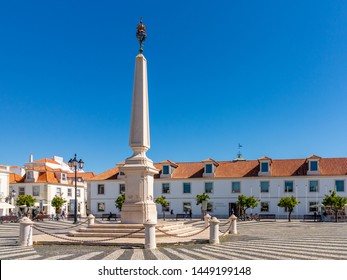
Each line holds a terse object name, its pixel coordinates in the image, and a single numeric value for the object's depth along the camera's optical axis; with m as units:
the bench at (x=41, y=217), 41.38
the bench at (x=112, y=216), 44.59
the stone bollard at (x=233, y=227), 22.84
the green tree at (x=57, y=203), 50.69
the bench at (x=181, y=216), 45.02
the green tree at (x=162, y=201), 46.53
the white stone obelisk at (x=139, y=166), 19.22
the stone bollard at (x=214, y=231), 17.03
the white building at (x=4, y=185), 49.28
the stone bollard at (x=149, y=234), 14.97
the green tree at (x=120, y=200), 42.42
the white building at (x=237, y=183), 46.03
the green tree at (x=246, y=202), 42.41
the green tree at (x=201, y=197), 47.00
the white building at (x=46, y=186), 55.56
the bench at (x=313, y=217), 39.84
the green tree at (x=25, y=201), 47.05
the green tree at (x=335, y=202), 38.88
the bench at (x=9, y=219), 38.66
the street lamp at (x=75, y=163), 31.48
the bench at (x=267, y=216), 42.59
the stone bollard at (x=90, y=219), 24.50
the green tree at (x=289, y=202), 40.16
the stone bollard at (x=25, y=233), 16.45
